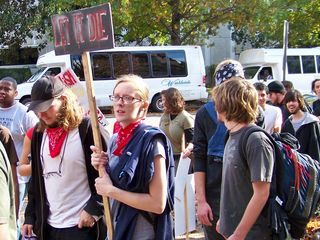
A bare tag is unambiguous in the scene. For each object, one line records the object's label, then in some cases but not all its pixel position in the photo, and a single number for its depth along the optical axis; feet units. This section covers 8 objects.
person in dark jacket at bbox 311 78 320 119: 21.45
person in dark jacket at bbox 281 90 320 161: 15.39
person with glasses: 8.13
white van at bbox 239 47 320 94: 70.44
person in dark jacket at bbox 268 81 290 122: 21.03
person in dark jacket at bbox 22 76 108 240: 9.84
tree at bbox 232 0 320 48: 63.57
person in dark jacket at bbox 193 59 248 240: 10.61
